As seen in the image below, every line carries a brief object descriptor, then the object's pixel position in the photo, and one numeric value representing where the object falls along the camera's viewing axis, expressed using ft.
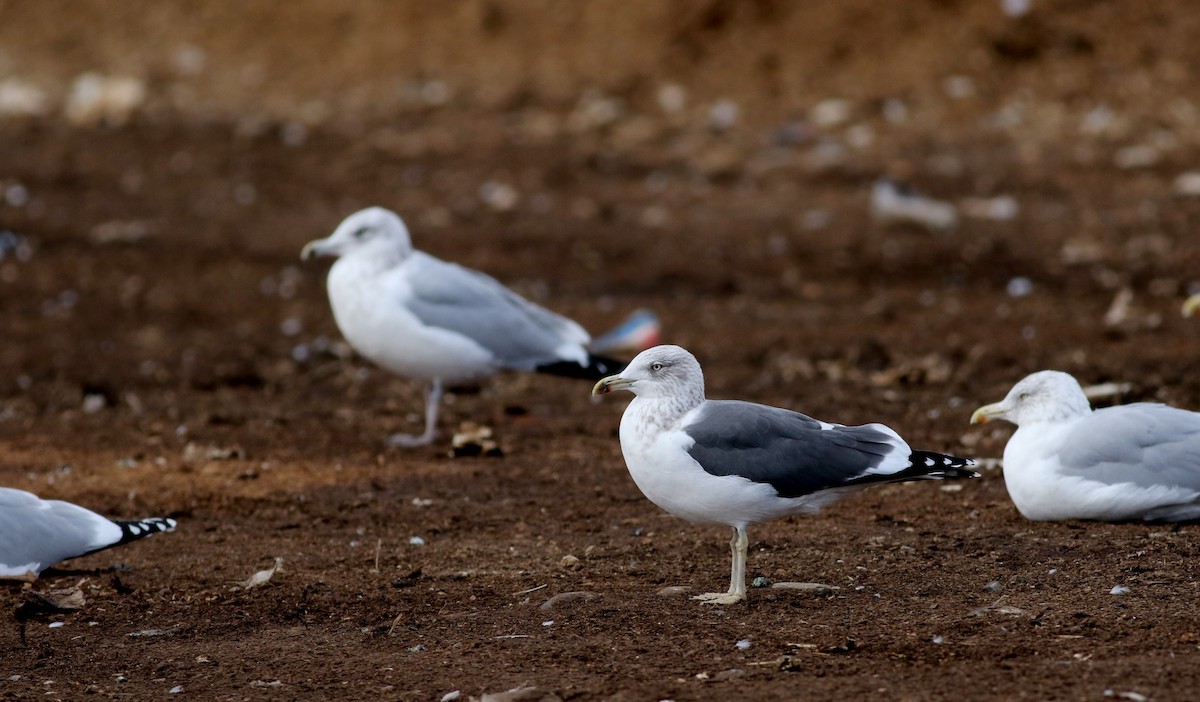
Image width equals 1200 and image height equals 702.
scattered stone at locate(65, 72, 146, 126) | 126.62
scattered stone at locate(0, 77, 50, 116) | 131.03
